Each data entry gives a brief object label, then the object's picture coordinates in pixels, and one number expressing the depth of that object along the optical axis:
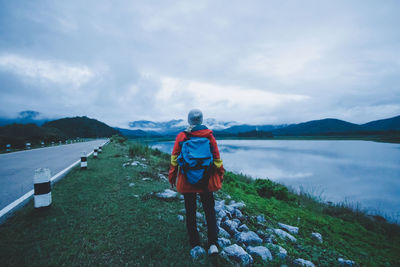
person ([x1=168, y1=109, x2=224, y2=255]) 2.54
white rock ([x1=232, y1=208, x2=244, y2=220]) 4.33
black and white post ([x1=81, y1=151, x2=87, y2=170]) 7.54
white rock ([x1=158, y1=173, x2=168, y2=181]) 7.18
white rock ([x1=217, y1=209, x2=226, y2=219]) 4.14
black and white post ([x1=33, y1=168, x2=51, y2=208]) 3.63
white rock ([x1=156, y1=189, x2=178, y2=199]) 4.84
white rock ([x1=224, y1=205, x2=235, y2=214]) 4.58
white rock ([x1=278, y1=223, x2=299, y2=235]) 4.42
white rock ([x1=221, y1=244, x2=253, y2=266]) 2.64
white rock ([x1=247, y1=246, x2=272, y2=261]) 2.86
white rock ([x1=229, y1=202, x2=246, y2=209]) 4.98
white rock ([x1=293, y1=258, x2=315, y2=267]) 2.92
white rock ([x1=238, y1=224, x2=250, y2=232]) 3.78
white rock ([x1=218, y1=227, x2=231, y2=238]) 3.40
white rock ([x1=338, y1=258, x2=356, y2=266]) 3.25
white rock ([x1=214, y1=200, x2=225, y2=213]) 4.44
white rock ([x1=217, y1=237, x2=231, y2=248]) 3.03
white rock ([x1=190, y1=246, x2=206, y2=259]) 2.66
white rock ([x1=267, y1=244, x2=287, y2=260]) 3.02
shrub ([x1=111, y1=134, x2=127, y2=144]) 31.55
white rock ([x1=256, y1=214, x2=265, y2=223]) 4.51
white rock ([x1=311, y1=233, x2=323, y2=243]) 4.31
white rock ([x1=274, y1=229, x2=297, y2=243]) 3.88
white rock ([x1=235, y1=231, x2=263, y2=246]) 3.30
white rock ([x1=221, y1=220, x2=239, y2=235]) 3.63
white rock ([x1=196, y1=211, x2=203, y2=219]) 3.94
